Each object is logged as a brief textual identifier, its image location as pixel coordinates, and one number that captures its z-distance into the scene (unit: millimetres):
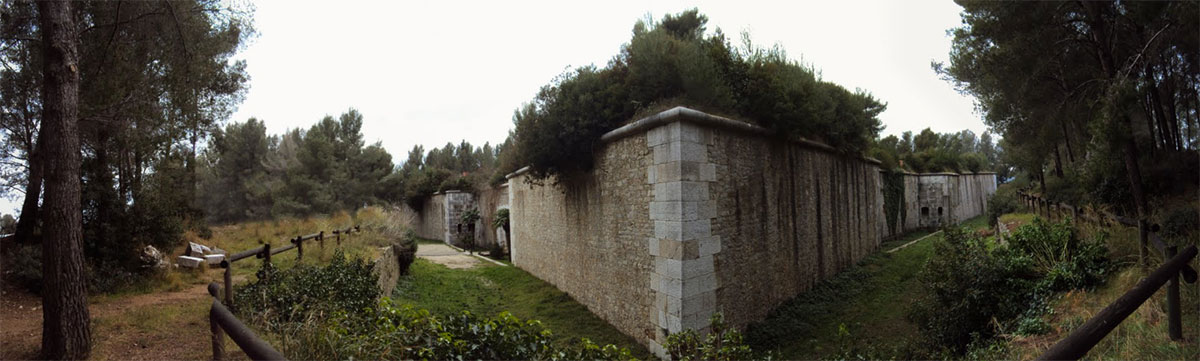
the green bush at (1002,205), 14570
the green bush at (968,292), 5168
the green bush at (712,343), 3535
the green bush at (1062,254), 5060
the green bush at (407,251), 12281
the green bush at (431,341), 3027
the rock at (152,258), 7033
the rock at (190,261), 7582
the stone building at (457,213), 19375
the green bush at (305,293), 4496
